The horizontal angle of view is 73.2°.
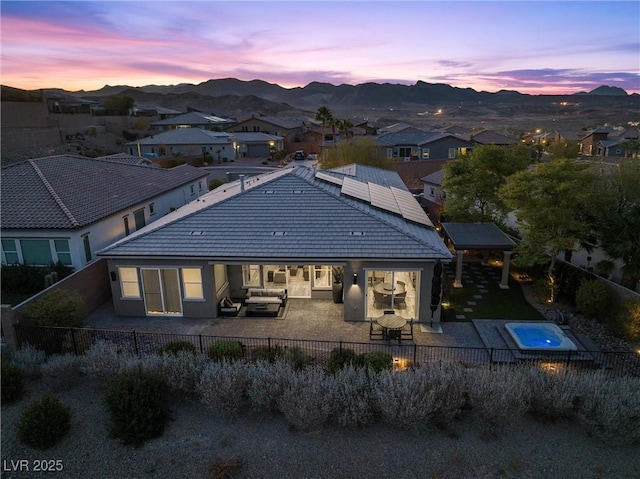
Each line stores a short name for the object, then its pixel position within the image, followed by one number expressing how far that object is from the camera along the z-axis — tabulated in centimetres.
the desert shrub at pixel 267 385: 1119
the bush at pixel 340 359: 1264
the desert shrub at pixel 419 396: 1041
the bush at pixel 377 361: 1233
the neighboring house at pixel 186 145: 6600
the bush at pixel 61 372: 1247
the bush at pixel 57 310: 1478
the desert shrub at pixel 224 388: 1112
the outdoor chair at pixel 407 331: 1574
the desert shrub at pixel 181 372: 1181
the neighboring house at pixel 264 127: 8825
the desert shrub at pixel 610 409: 1016
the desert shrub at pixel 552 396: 1082
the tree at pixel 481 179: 2600
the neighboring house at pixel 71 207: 1931
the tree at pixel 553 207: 1786
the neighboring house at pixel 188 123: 9005
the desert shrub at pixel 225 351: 1329
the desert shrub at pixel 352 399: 1057
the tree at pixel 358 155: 4310
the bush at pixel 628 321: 1541
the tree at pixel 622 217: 1656
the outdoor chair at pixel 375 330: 1574
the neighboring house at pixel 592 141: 7506
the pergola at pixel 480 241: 2062
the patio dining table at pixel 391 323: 1528
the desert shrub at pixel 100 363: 1237
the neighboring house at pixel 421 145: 6391
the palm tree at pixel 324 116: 6662
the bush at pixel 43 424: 1041
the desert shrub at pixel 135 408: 1047
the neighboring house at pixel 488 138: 6500
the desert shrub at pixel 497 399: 1056
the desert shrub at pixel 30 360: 1325
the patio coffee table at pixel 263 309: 1770
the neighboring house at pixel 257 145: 7450
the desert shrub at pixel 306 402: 1049
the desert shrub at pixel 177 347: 1344
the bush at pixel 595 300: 1688
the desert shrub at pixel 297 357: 1285
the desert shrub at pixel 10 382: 1203
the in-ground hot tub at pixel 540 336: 1468
